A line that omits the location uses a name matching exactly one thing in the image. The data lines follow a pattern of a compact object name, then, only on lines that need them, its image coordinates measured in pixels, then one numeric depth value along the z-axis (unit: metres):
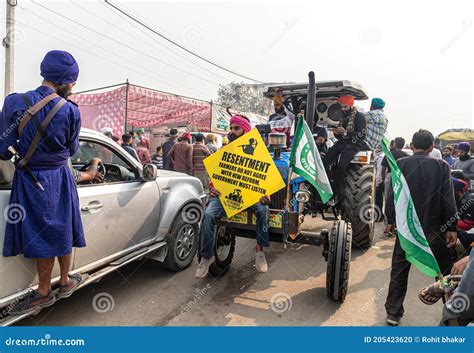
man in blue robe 2.44
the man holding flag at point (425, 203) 3.16
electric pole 9.70
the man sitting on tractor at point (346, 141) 4.99
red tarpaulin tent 10.98
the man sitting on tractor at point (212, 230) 3.71
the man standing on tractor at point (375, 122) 5.17
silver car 2.51
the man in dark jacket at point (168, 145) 8.52
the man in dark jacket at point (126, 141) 7.40
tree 45.24
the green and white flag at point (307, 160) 3.42
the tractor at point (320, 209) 3.50
